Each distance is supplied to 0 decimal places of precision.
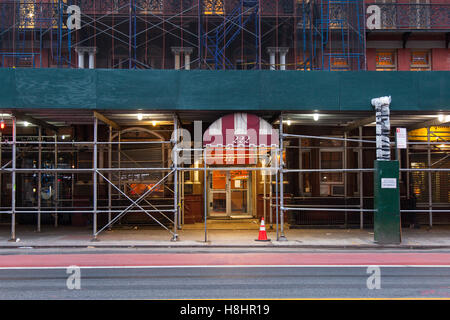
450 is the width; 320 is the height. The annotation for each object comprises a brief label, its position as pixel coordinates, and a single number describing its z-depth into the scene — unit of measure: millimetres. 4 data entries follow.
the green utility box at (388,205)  12664
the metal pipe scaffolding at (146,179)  16125
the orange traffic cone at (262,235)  13180
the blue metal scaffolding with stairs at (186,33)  18219
